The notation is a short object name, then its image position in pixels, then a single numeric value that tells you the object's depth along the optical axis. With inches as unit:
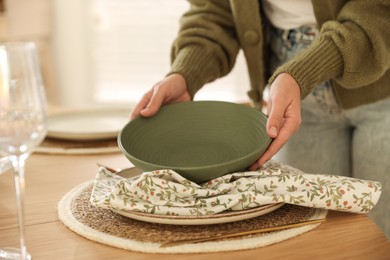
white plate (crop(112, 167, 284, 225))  32.3
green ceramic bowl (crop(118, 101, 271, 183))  41.1
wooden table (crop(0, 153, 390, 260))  30.5
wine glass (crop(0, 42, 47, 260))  27.0
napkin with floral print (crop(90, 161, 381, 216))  33.4
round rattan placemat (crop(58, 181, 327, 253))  31.0
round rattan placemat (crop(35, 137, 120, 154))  52.3
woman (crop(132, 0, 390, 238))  44.6
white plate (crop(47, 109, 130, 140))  55.3
